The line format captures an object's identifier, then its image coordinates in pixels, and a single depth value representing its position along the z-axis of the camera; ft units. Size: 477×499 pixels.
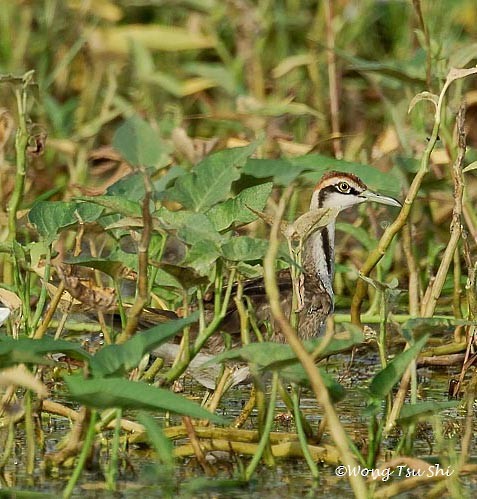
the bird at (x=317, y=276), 25.36
